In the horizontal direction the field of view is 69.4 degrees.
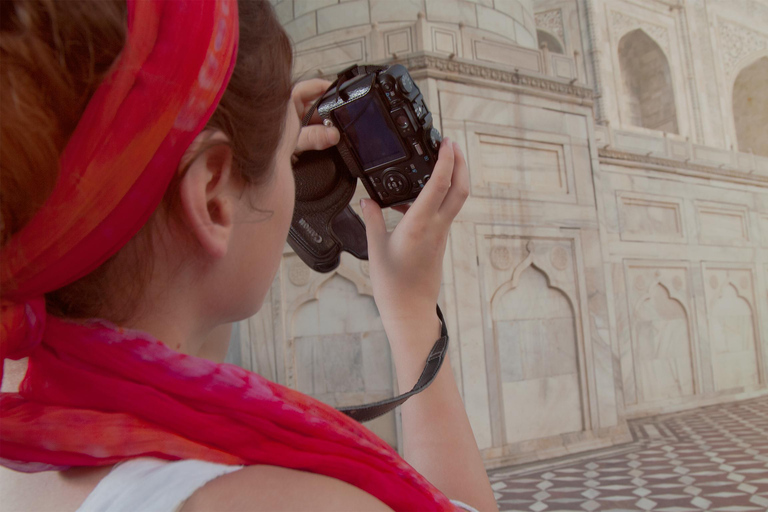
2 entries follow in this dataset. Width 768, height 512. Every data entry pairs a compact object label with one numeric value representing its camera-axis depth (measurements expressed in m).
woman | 0.33
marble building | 3.39
